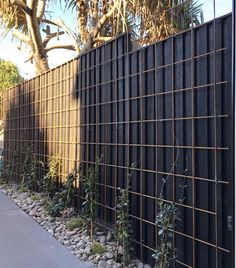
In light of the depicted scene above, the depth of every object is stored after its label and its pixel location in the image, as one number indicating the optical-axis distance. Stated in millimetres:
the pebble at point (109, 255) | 2975
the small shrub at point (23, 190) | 5693
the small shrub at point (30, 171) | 5406
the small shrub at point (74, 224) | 3756
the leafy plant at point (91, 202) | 3466
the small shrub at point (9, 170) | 6536
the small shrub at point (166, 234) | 2413
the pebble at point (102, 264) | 2850
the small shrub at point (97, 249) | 3094
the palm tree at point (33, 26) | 5815
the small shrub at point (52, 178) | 4711
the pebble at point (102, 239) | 3348
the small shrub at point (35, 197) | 5044
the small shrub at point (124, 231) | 2859
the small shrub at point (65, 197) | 4112
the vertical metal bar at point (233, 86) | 937
